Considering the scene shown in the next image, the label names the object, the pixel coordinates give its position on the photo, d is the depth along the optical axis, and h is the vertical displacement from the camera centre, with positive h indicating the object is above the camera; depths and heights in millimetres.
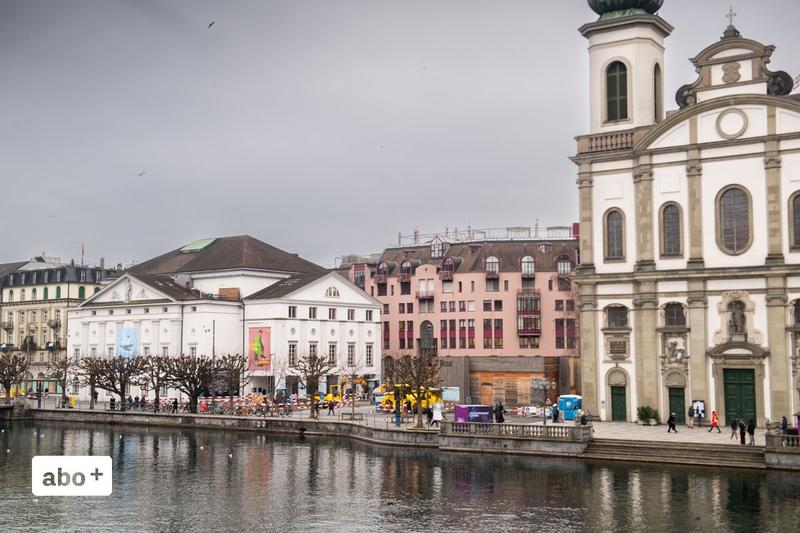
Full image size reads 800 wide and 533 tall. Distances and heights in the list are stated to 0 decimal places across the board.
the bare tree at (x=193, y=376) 73562 -1471
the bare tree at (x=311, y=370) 71906 -1222
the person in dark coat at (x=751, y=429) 45625 -3593
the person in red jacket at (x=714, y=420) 52828 -3666
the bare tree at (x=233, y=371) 76688 -1265
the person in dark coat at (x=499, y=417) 54531 -3508
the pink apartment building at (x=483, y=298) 100250 +5701
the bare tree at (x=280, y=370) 87562 -1316
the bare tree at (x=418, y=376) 58906 -1375
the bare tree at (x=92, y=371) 79000 -1157
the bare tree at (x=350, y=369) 93562 -1401
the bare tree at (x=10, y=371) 86438 -1233
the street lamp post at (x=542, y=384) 74562 -2431
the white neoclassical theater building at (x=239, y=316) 89750 +3689
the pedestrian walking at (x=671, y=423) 52675 -3790
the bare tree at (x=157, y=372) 75625 -1279
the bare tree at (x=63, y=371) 87250 -1273
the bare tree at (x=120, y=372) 77188 -1218
